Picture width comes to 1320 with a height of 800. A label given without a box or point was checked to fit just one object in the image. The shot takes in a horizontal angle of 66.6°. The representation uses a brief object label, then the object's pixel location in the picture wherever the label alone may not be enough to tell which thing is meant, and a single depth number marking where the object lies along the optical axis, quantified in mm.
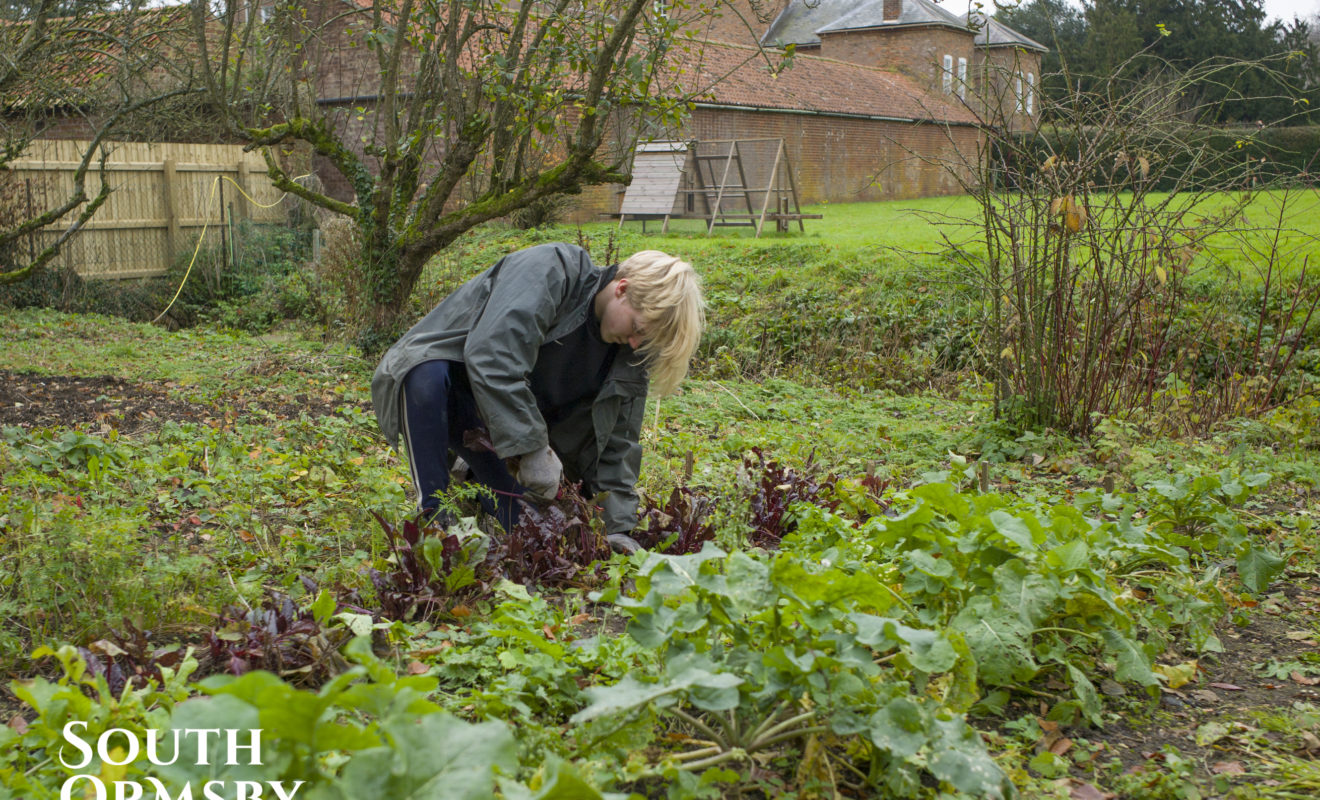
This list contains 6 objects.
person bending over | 3332
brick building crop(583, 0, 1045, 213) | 28156
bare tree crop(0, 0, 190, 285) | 8141
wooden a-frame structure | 18625
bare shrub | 5414
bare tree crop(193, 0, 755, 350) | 7383
